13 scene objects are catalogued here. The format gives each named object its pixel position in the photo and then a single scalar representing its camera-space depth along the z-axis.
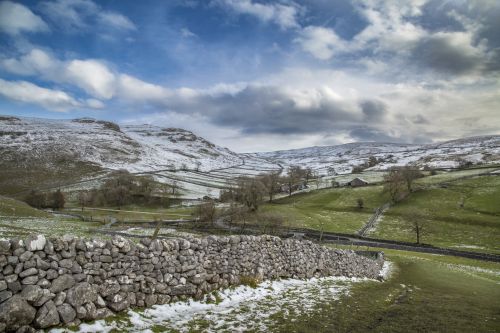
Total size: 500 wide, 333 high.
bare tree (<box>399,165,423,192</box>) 122.72
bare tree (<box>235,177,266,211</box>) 100.06
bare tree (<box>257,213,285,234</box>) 74.69
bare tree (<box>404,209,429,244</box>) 77.09
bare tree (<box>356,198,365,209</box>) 111.38
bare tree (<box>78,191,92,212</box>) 113.88
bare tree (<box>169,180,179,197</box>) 146.52
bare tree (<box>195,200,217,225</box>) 84.62
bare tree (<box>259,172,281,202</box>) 125.29
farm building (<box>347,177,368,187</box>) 147.82
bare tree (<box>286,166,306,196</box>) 146.40
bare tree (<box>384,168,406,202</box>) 114.75
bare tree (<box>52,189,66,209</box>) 102.81
